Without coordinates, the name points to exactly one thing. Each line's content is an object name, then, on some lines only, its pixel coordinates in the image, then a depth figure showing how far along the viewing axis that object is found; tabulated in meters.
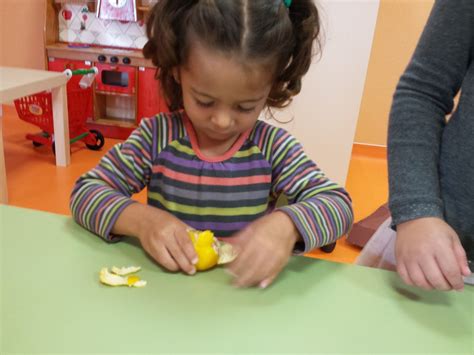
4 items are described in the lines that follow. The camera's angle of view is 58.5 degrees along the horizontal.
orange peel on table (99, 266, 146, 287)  0.46
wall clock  2.94
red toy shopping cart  2.44
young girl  0.54
